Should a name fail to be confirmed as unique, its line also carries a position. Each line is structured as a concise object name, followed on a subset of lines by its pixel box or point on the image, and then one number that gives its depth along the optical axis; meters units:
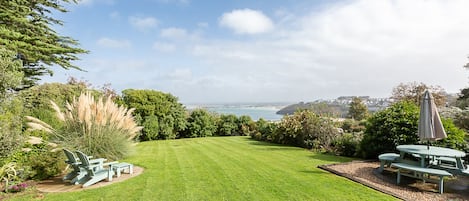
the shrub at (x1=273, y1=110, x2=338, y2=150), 10.47
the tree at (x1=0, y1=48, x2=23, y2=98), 5.17
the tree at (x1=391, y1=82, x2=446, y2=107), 18.11
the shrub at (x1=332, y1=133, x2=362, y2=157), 8.53
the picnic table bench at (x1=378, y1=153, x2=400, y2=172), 5.71
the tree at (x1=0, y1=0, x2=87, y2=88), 8.88
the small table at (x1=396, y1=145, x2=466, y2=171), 4.77
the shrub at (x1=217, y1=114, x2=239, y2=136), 19.34
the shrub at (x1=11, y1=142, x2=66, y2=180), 5.60
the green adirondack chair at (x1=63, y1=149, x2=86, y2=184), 5.31
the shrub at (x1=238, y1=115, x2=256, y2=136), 18.97
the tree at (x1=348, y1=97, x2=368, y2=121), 24.12
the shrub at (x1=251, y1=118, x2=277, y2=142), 13.88
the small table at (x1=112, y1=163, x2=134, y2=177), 5.78
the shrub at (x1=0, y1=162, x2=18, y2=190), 4.79
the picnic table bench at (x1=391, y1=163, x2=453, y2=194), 4.50
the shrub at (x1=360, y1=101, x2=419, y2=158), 7.11
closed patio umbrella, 5.04
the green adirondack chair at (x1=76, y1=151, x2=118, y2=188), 5.15
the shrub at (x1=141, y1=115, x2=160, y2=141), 16.50
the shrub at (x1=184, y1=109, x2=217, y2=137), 18.62
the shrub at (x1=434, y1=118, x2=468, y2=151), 6.40
